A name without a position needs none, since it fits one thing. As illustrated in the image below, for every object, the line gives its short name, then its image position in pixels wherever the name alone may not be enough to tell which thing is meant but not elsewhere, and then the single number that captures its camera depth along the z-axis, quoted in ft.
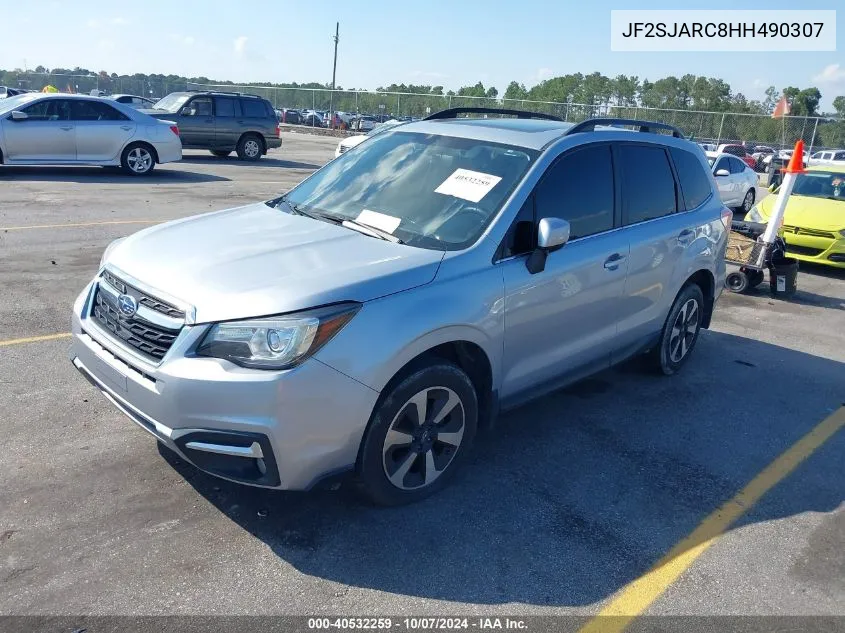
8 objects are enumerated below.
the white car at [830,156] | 102.32
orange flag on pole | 35.88
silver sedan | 45.06
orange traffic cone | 28.04
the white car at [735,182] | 51.03
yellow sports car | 33.86
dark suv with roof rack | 62.80
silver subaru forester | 10.10
